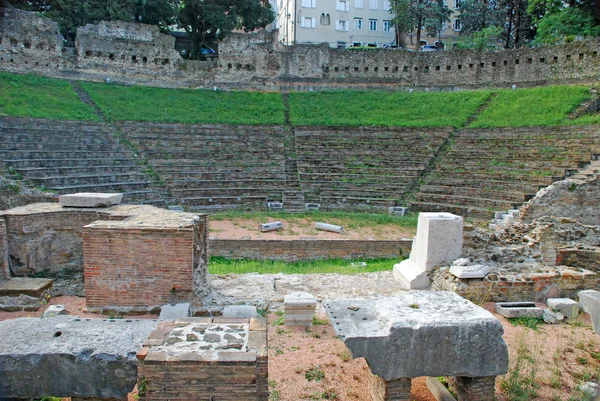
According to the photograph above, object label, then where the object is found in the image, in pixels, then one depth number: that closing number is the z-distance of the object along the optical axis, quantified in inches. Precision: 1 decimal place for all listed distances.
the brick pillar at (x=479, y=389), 157.9
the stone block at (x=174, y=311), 218.1
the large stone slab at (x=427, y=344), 151.9
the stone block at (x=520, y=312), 247.1
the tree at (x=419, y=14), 1262.3
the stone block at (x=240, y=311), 226.8
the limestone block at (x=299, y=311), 229.9
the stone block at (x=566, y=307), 247.6
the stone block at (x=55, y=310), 210.5
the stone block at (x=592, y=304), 211.0
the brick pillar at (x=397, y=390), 154.9
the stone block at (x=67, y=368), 136.9
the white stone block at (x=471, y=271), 270.5
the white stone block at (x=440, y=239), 301.7
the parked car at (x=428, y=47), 1484.7
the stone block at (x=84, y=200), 298.0
